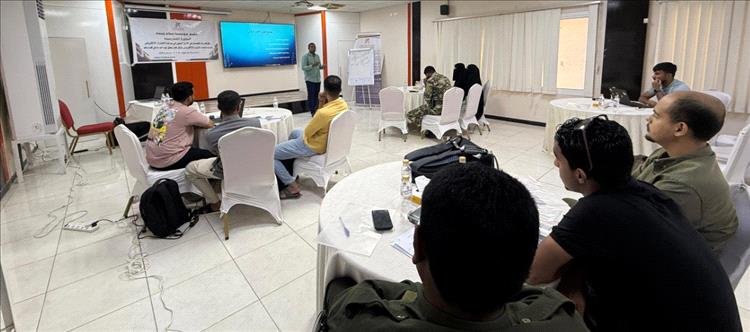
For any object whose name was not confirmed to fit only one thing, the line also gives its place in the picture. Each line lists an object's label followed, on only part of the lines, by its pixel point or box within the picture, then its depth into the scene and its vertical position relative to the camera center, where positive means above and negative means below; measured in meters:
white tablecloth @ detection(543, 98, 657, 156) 3.98 -0.35
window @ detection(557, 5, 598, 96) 6.19 +0.51
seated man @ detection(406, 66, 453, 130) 5.98 -0.14
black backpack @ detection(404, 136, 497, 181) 1.97 -0.36
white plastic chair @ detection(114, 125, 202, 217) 2.94 -0.61
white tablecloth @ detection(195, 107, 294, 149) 4.08 -0.33
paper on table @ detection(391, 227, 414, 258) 1.34 -0.55
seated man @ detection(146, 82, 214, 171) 3.19 -0.34
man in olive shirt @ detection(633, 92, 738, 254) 1.25 -0.28
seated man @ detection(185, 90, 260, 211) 3.02 -0.39
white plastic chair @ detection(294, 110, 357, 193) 3.48 -0.62
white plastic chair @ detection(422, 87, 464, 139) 5.64 -0.47
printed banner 7.62 +1.05
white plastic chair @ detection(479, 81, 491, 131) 6.65 -0.16
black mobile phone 1.52 -0.52
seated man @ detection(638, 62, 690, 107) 4.16 +0.00
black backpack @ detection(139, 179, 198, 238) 2.91 -0.86
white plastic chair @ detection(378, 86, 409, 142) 5.96 -0.36
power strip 3.15 -1.07
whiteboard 8.97 +0.47
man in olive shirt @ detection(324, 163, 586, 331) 0.61 -0.28
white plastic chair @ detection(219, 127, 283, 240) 2.79 -0.60
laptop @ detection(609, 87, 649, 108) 4.44 -0.18
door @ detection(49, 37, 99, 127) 6.11 +0.28
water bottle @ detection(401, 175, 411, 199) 1.83 -0.47
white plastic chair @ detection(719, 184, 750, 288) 1.31 -0.57
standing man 8.65 +0.34
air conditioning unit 4.25 +0.28
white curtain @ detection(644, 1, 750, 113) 4.74 +0.45
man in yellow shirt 3.45 -0.44
